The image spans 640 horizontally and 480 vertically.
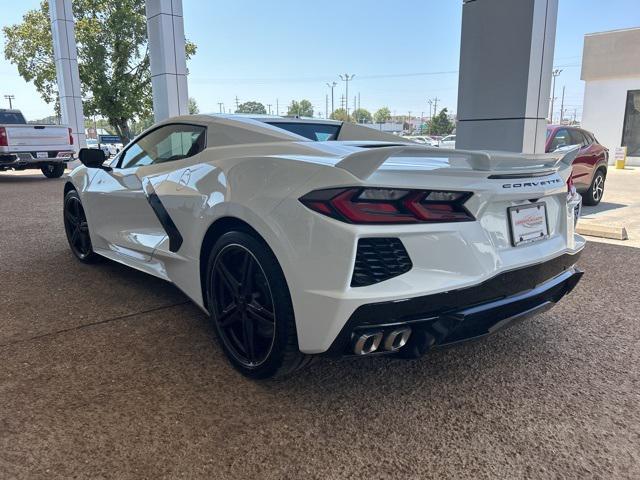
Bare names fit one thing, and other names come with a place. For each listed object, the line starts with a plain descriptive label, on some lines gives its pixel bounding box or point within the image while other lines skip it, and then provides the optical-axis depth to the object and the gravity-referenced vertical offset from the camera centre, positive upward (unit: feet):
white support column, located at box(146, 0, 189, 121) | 32.71 +4.64
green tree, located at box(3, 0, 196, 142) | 92.38 +13.33
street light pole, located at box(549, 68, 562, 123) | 242.93 +25.40
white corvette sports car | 6.31 -1.59
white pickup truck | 41.76 -1.60
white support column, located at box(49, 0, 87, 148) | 58.80 +7.18
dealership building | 76.18 +5.75
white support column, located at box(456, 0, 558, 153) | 16.52 +1.82
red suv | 27.14 -1.80
